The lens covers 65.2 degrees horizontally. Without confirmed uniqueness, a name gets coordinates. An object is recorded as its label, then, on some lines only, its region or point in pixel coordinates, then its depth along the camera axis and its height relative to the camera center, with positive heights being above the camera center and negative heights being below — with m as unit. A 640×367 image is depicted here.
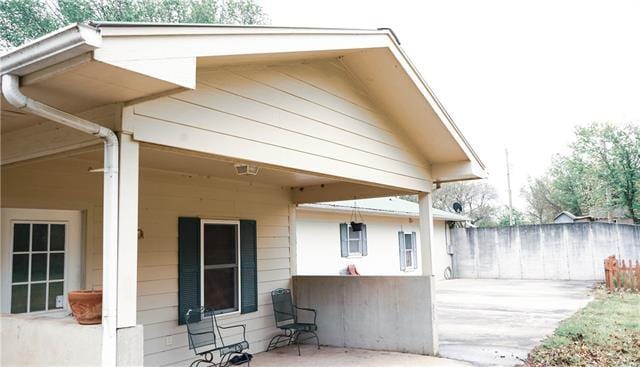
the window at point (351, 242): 13.22 +0.05
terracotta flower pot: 3.00 -0.32
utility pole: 29.10 +3.64
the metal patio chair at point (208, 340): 5.80 -1.11
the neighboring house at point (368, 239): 11.85 +0.14
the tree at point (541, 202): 34.19 +2.53
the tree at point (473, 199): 35.16 +3.03
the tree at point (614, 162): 26.50 +4.03
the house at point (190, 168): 2.85 +0.77
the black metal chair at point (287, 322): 7.17 -1.13
